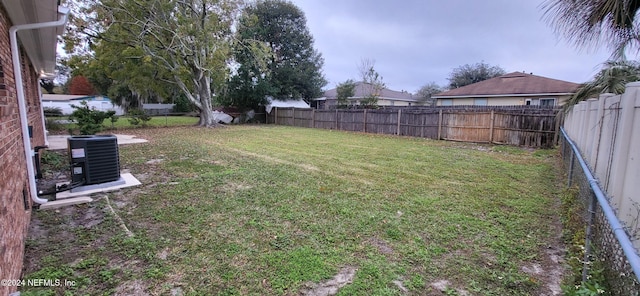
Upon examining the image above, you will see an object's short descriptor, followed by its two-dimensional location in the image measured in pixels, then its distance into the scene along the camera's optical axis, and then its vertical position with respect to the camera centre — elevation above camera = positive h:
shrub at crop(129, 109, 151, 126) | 16.44 -0.42
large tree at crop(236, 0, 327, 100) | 22.64 +4.97
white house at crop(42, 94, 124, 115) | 33.75 +0.85
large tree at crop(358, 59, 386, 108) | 25.94 +3.15
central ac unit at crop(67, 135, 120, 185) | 4.45 -0.78
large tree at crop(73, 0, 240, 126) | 13.99 +3.94
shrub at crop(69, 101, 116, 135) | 11.27 -0.42
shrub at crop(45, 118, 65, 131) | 13.87 -0.83
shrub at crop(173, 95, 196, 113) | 31.61 +0.60
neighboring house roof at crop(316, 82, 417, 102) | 27.52 +2.02
